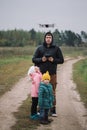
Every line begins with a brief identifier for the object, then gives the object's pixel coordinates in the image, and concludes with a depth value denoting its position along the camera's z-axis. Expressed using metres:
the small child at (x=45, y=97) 9.27
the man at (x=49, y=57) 9.73
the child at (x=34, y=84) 9.57
